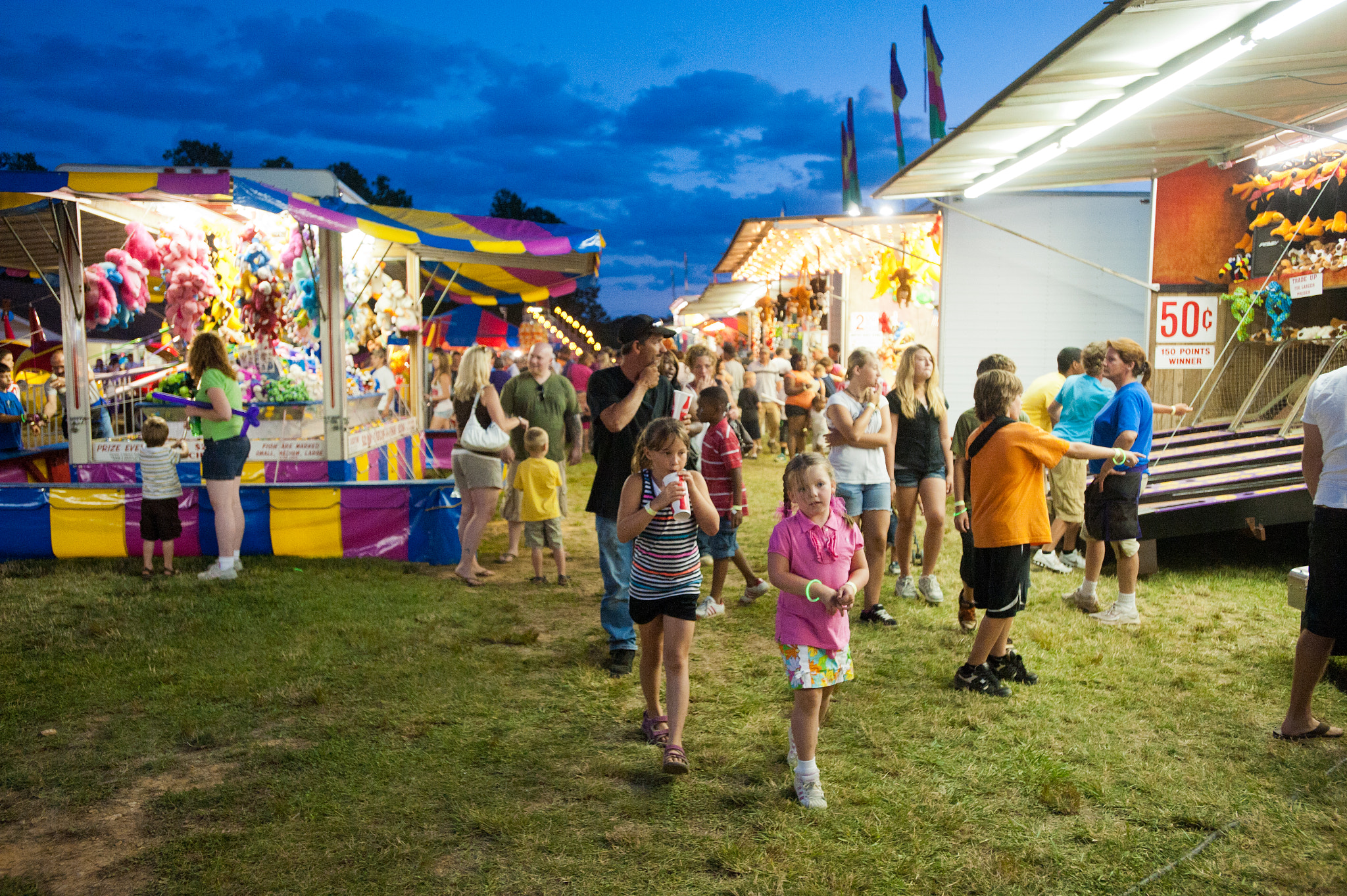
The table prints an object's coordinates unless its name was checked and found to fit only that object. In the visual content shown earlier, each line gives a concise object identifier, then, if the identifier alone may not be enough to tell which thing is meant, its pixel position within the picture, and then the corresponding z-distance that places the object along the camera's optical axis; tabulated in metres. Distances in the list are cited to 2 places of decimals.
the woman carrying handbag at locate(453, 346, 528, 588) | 6.12
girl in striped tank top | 3.26
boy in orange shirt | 4.00
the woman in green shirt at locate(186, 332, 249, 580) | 6.09
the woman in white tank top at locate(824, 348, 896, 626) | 4.97
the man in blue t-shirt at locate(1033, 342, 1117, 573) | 5.91
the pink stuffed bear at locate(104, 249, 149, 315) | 7.27
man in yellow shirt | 6.28
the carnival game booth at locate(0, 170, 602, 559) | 6.69
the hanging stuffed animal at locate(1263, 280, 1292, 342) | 7.89
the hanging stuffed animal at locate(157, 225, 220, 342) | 7.29
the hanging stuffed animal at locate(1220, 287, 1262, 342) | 8.16
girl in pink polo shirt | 2.97
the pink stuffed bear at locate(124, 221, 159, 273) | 7.29
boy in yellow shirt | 6.18
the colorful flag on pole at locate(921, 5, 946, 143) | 8.32
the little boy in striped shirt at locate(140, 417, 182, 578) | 6.23
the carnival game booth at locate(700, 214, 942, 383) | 11.24
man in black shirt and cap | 3.97
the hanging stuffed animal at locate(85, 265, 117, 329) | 7.25
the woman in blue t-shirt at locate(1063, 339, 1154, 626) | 5.05
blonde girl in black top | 5.31
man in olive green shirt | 6.46
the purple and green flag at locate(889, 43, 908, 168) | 9.50
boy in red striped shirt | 5.21
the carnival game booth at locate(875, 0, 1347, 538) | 4.90
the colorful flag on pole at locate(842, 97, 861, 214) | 12.93
